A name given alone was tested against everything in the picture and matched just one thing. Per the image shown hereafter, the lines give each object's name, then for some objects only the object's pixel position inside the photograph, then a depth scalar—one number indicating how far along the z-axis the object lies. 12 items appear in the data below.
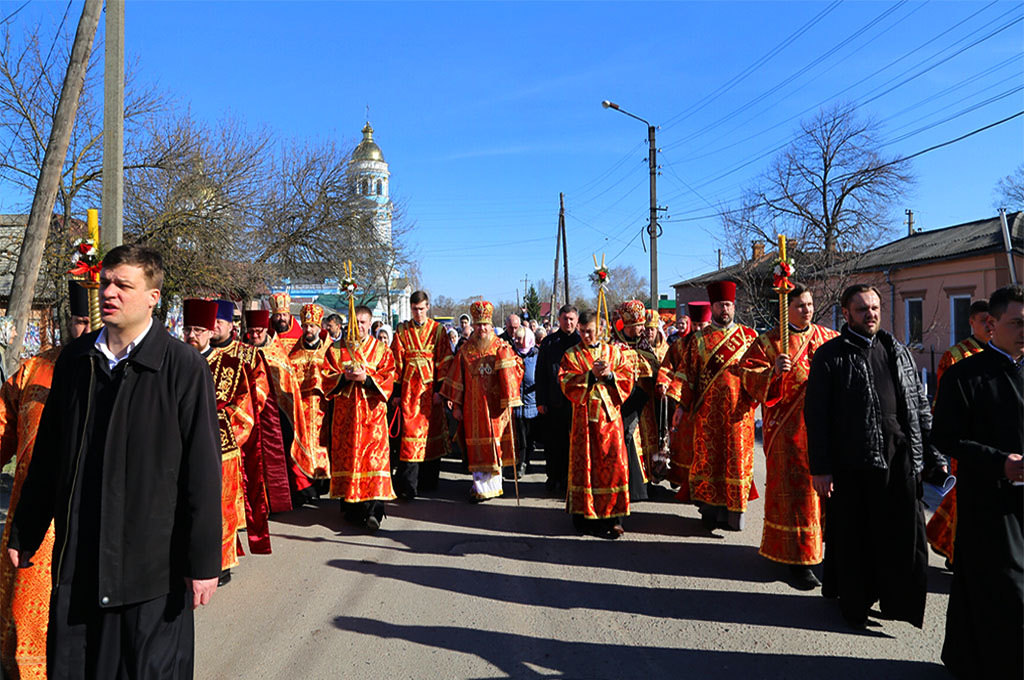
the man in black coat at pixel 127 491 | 2.50
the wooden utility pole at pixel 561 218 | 39.38
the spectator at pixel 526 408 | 10.37
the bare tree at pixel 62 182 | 12.72
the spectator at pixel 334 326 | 10.25
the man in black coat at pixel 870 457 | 4.39
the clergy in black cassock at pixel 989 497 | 3.41
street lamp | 20.89
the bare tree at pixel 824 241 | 17.89
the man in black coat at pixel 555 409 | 8.66
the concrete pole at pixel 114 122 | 6.65
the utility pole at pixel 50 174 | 7.48
